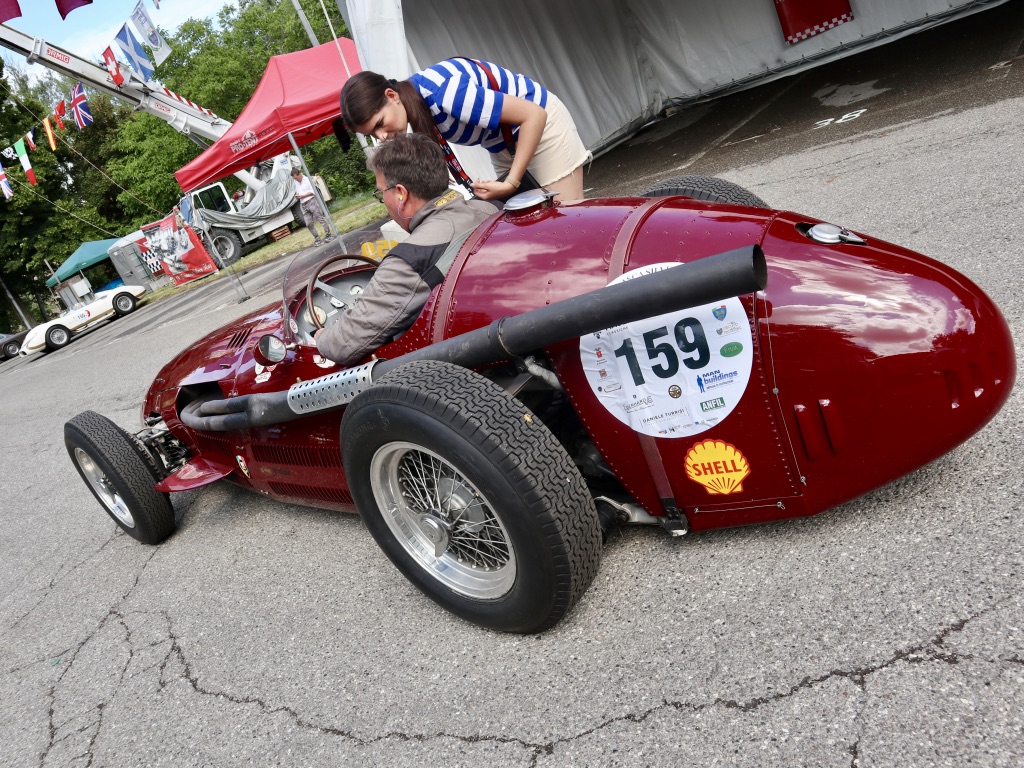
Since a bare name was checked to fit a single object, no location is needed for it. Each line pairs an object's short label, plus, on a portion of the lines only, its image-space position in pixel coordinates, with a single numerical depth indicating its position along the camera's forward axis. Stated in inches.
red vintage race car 75.0
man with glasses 101.6
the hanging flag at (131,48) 556.4
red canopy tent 438.3
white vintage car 708.0
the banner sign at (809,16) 399.5
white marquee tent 375.2
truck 729.0
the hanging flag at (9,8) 373.7
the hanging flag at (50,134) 706.0
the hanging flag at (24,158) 710.5
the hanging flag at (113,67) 612.8
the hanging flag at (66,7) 398.9
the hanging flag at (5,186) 792.6
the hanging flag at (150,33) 539.1
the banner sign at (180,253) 792.9
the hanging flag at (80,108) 642.8
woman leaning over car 123.0
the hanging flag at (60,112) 671.0
